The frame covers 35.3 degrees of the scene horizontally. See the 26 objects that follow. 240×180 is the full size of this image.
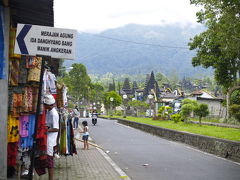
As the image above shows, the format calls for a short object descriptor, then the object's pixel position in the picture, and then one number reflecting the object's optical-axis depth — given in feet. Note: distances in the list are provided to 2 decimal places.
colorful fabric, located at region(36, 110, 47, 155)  24.88
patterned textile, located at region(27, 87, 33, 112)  27.76
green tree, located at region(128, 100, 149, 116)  244.16
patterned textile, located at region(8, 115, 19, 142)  25.91
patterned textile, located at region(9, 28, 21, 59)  26.53
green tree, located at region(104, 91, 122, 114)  259.88
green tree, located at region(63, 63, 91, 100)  270.67
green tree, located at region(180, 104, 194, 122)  105.81
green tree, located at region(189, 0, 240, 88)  48.65
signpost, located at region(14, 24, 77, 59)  20.24
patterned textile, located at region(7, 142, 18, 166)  26.20
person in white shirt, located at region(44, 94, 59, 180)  25.49
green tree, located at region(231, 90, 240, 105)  149.86
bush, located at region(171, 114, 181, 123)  114.32
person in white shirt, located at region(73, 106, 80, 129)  89.13
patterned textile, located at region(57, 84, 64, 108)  36.68
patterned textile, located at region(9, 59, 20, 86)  26.58
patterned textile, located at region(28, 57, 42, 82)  28.11
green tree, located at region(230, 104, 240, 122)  110.18
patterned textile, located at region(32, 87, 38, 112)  28.12
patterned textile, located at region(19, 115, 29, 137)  27.14
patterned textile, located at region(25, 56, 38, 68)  28.38
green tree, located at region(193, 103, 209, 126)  103.76
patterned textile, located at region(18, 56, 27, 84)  27.84
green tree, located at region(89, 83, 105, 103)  335.67
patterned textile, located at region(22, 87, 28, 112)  27.30
